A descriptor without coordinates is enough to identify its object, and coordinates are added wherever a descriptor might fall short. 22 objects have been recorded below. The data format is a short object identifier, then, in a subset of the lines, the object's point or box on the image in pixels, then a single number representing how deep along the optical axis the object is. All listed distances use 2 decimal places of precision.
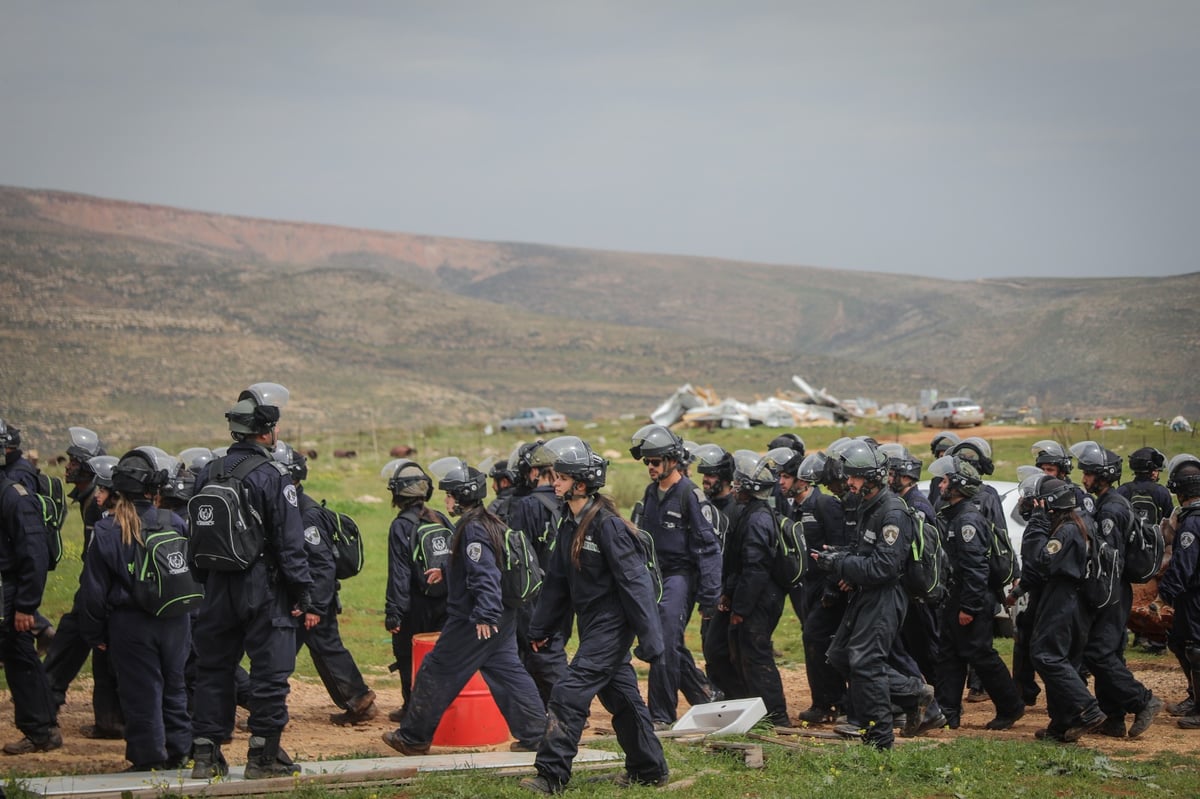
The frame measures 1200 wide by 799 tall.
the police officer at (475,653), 17.45
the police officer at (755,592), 21.08
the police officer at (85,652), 20.05
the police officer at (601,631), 15.45
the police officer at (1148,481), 25.33
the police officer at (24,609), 18.36
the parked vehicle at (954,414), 91.44
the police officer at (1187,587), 20.81
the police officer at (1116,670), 19.64
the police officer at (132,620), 16.62
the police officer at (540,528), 20.89
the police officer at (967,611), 20.84
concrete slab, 15.05
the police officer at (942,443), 27.25
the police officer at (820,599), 21.37
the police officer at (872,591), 18.11
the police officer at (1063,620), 19.03
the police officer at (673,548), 19.78
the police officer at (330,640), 20.89
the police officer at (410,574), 21.20
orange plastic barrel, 19.61
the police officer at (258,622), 16.11
